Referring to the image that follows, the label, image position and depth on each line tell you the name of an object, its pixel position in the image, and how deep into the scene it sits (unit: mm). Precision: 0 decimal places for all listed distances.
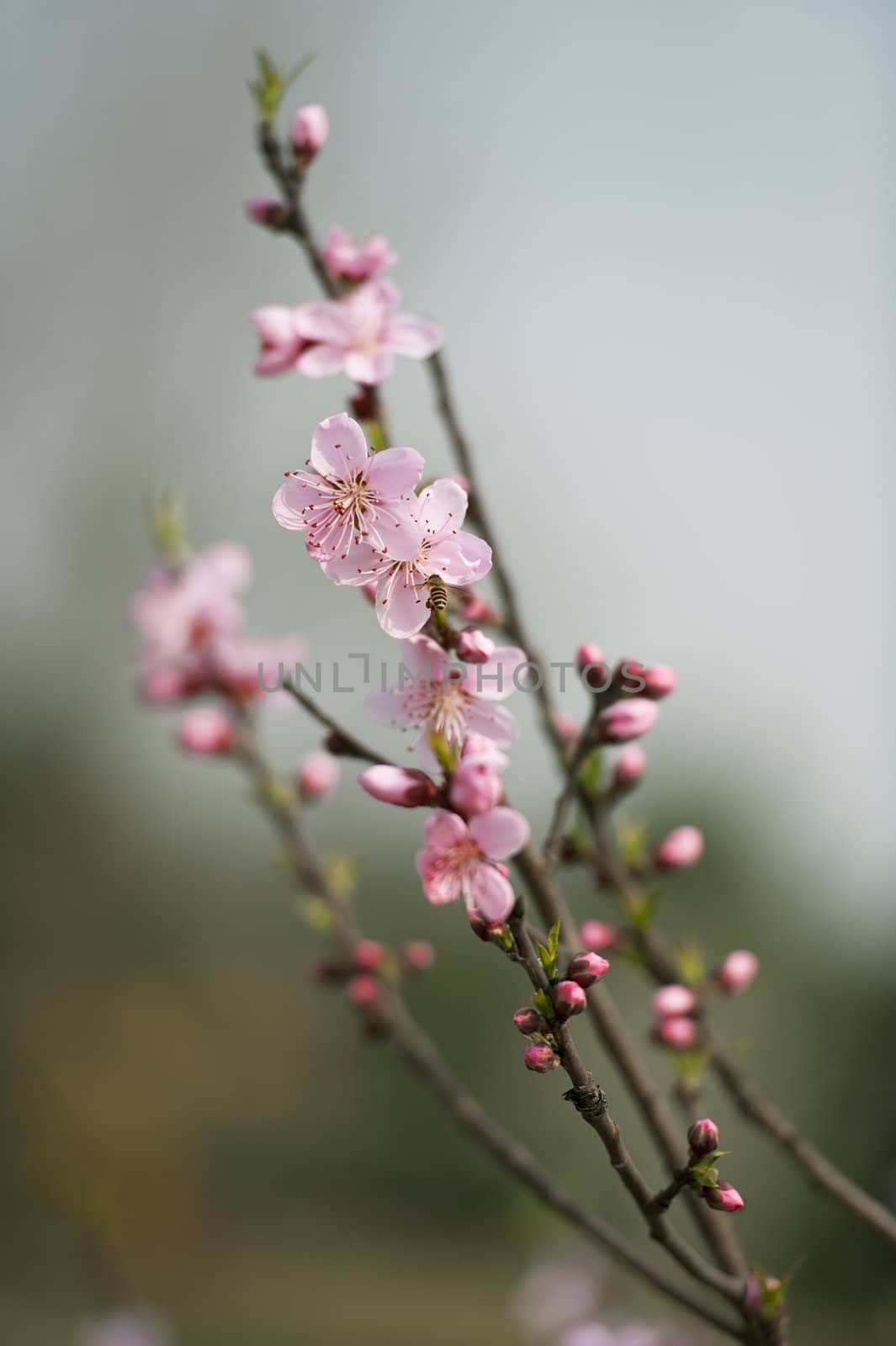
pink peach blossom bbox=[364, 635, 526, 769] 739
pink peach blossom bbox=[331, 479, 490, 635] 725
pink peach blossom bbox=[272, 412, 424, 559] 727
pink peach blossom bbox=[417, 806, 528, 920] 716
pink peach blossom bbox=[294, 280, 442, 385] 802
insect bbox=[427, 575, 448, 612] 724
